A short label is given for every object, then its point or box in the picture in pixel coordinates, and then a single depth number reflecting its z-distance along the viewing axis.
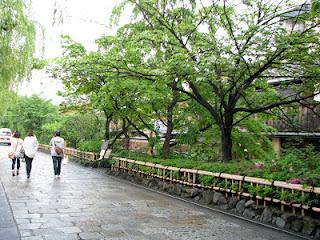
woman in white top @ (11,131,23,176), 13.78
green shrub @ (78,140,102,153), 20.68
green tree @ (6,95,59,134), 36.47
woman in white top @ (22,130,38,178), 13.26
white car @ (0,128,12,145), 41.58
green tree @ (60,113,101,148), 23.73
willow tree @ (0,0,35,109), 9.44
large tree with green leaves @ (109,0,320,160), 8.82
